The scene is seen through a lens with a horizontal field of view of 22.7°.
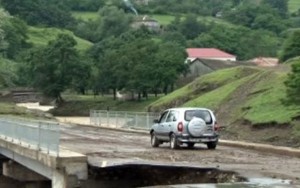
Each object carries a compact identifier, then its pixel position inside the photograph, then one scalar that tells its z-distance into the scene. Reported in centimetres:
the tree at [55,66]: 10600
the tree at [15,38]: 14189
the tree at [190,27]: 19025
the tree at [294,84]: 3391
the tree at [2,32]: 8565
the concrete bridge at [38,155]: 1875
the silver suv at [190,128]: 2983
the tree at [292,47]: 6719
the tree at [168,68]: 9762
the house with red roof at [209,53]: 14365
